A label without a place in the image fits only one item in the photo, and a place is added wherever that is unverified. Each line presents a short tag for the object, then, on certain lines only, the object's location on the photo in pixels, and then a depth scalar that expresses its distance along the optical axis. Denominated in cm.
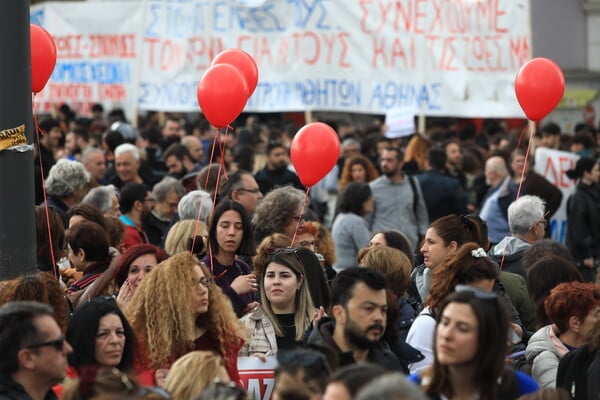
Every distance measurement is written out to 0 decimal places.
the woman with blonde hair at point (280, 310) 1113
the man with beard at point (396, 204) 2011
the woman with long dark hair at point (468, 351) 824
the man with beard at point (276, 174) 2135
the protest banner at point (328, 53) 2409
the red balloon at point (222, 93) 1490
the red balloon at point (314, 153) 1536
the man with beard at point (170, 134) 2882
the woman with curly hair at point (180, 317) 1011
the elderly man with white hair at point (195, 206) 1571
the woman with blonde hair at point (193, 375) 834
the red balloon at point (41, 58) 1420
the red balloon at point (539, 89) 1578
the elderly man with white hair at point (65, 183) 1725
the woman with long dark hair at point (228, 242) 1328
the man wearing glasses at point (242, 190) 1614
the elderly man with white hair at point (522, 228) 1502
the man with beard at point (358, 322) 949
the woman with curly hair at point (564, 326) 1086
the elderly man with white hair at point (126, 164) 2076
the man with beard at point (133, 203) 1739
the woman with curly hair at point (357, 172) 2141
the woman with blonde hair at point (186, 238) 1440
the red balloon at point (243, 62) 1653
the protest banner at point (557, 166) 2391
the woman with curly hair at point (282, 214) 1496
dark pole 998
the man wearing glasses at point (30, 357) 845
